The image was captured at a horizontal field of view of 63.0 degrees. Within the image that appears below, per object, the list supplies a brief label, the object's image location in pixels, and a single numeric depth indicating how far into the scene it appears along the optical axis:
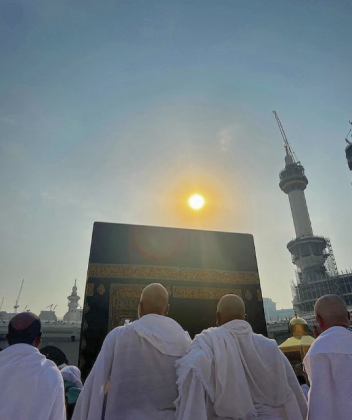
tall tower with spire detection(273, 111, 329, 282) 46.00
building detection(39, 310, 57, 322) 56.98
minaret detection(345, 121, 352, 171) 41.62
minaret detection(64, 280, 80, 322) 47.03
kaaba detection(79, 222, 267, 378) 6.80
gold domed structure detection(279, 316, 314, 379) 7.14
